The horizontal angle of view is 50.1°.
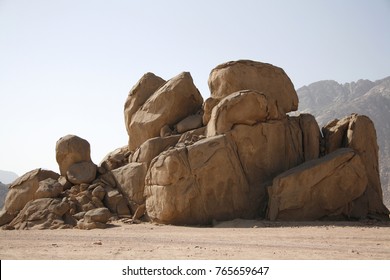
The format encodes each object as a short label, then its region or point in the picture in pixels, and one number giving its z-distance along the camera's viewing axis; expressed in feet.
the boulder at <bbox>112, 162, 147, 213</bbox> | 54.75
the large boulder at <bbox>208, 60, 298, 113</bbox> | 56.80
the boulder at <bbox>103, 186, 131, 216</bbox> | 54.24
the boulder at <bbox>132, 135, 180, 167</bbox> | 55.21
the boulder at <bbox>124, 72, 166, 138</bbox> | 65.05
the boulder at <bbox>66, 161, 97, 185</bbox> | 58.34
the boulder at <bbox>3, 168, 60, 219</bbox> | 57.47
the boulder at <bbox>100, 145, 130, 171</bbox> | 61.72
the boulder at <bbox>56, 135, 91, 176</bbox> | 60.34
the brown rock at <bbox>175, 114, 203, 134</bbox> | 57.26
